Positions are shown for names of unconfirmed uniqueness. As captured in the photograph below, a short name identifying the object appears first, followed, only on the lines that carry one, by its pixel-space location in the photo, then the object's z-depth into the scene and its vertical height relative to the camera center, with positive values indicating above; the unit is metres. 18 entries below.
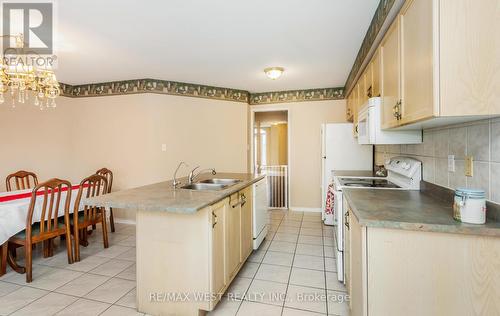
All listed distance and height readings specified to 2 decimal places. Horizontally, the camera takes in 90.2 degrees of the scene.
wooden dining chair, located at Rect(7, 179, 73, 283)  2.25 -0.65
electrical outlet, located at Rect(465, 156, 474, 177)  1.35 -0.05
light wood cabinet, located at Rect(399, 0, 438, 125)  1.14 +0.49
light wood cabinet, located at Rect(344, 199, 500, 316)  1.05 -0.53
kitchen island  1.68 -0.67
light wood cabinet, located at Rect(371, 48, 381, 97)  2.11 +0.72
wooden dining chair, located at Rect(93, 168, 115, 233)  3.54 -0.40
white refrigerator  3.72 +0.07
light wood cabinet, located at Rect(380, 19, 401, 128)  1.61 +0.57
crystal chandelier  2.42 +0.85
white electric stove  1.99 -0.25
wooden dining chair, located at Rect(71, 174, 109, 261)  2.68 -0.66
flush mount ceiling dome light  3.30 +1.14
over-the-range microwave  1.97 +0.19
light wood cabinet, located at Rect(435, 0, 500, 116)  1.00 +0.41
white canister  1.09 -0.22
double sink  2.48 -0.29
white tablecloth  2.22 -0.54
